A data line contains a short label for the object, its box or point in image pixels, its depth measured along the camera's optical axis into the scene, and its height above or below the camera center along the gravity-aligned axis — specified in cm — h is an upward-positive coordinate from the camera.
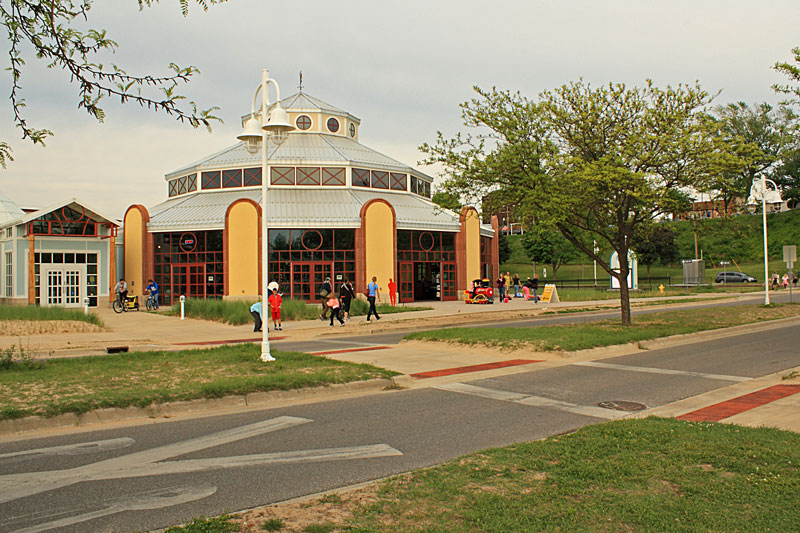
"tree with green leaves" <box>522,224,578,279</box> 6756 +304
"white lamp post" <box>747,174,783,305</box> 2956 +371
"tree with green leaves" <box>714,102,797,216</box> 7656 +1851
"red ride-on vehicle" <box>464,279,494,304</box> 3709 -97
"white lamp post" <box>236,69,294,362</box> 1273 +314
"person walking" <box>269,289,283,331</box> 2200 -74
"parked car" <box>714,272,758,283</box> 5947 -51
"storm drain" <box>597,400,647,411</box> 891 -188
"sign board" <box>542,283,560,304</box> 3555 -102
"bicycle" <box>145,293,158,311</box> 3516 -86
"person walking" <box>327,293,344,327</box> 2294 -85
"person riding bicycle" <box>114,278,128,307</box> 3406 -19
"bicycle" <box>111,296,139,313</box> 3384 -94
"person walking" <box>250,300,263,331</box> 2139 -99
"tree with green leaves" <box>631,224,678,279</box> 6519 +291
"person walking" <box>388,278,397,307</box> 3420 -59
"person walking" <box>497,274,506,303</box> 3956 -63
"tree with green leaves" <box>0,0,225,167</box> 541 +209
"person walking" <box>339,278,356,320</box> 2481 -51
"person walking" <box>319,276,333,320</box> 2504 -71
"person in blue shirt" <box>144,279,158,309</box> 3503 -18
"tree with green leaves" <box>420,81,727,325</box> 1728 +340
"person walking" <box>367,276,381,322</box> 2469 -50
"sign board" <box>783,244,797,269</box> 3209 +89
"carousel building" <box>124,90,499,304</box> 3738 +316
